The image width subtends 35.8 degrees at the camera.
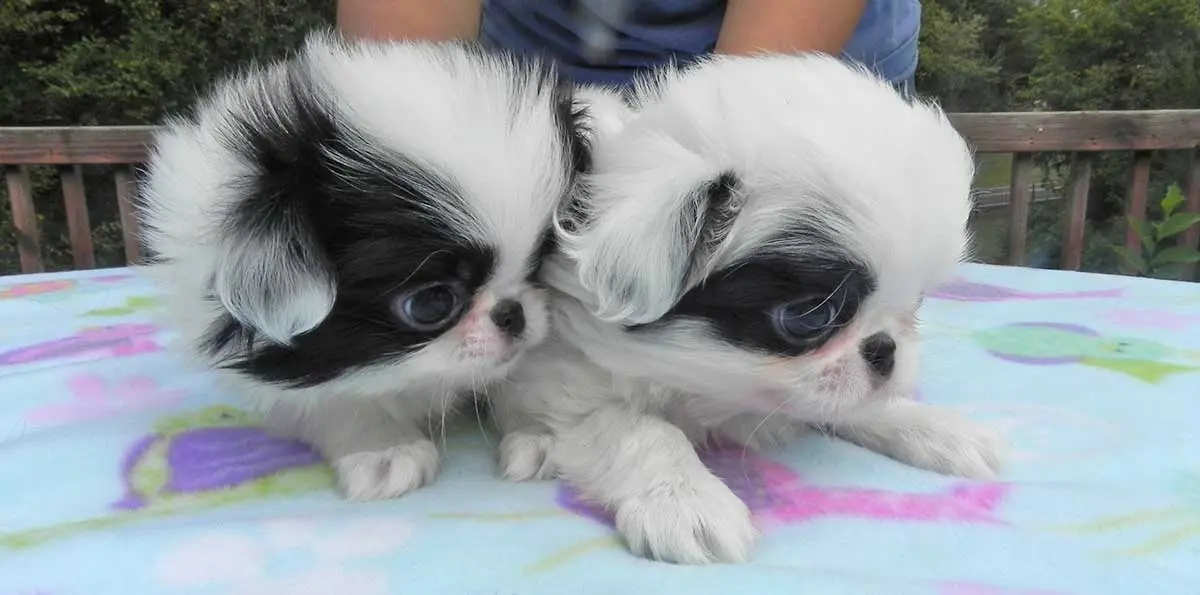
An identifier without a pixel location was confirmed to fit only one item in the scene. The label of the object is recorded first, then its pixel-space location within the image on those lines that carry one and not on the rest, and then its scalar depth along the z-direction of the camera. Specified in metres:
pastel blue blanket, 0.36
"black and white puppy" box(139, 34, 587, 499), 0.36
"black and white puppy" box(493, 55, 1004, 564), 0.36
